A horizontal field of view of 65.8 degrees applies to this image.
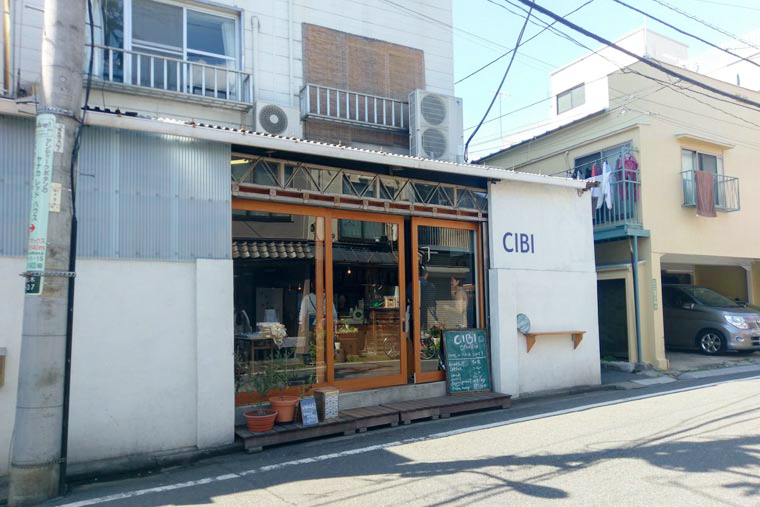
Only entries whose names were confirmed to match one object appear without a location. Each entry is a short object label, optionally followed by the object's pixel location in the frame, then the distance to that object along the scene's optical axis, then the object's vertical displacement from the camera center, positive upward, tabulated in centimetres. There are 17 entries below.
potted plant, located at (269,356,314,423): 750 -119
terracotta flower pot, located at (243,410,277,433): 712 -139
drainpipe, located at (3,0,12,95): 800 +360
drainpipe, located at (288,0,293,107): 1058 +458
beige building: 1363 +299
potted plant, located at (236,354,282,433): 759 -97
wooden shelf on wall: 1023 -64
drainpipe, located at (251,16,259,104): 1023 +441
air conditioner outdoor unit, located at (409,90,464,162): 1126 +343
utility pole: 517 +34
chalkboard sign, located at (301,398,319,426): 748 -137
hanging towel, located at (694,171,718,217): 1450 +261
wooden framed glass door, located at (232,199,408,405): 802 +14
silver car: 1417 -58
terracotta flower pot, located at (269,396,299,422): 750 -130
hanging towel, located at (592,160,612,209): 1396 +272
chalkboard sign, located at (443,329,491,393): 948 -95
